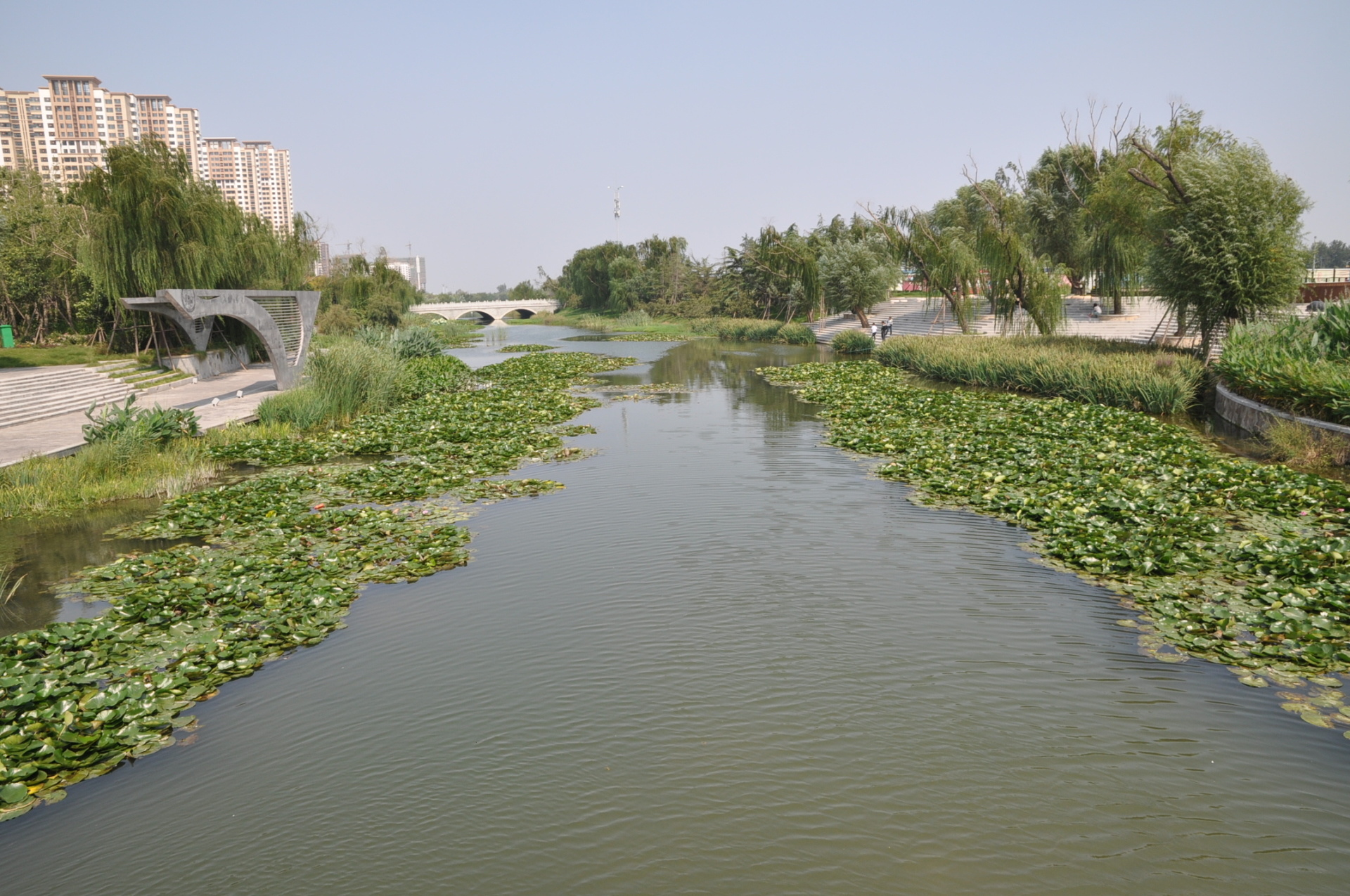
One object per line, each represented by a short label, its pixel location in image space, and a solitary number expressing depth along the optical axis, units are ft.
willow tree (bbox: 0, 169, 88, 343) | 101.81
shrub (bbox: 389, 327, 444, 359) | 109.91
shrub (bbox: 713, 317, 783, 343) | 178.60
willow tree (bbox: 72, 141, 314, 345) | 86.38
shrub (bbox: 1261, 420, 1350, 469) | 43.24
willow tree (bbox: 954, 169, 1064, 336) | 106.83
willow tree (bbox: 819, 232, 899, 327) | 155.12
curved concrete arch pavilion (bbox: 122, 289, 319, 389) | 76.18
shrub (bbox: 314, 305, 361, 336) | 138.36
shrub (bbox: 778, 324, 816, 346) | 162.91
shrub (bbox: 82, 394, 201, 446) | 47.50
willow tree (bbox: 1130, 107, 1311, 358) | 69.72
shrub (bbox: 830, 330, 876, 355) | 132.87
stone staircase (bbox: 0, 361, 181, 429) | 65.00
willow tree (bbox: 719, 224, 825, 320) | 175.22
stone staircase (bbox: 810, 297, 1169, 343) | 117.70
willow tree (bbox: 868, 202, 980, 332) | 124.06
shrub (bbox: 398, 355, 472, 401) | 80.74
